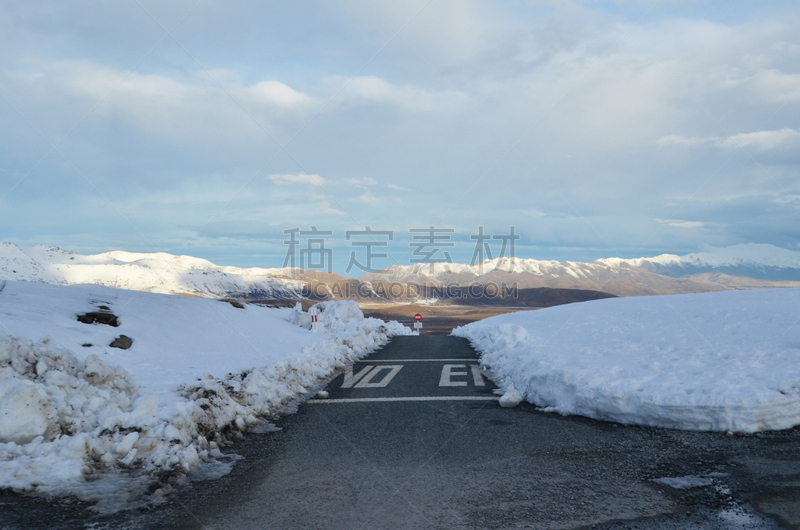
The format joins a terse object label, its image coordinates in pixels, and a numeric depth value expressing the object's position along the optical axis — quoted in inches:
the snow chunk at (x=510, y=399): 317.7
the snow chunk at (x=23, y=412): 196.0
